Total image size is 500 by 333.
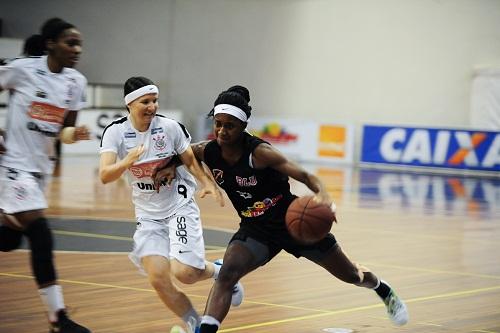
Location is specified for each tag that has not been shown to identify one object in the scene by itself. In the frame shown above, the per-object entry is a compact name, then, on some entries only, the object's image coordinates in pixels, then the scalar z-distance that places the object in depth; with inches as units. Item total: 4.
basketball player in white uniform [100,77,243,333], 442.2
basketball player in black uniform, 416.1
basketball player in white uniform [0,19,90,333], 443.6
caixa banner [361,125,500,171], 1594.4
